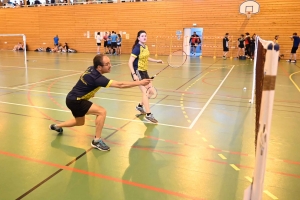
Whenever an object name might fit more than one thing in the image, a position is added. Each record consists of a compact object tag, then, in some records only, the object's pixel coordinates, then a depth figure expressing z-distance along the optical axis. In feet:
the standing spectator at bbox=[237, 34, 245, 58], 72.47
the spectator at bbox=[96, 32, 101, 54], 90.74
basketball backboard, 73.72
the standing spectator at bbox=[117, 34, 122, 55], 86.36
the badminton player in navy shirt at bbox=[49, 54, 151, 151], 14.70
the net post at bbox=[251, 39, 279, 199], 7.08
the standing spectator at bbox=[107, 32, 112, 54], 86.52
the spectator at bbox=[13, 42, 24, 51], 104.22
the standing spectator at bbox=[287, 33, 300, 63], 64.30
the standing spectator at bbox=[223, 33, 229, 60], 73.61
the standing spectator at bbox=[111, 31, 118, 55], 83.66
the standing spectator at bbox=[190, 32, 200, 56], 78.81
